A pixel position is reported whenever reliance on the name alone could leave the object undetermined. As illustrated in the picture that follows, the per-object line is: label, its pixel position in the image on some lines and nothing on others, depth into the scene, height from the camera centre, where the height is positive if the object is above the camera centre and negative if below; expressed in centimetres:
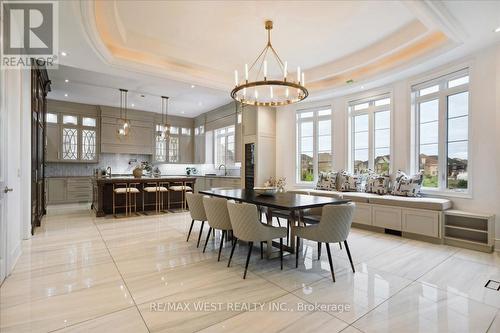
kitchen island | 575 -71
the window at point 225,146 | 809 +64
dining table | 279 -45
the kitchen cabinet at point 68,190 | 739 -80
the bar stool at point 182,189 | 634 -65
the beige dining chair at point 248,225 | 265 -66
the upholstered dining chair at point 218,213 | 313 -62
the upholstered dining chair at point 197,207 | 365 -64
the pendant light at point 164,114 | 689 +183
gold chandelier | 326 +184
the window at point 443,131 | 414 +62
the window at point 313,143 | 626 +57
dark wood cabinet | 425 +46
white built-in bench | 390 -81
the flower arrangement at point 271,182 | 655 -46
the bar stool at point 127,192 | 574 -65
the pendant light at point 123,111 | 641 +178
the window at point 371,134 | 527 +69
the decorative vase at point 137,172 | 620 -22
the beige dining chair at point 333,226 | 258 -65
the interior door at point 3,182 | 241 -19
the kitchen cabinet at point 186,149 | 965 +60
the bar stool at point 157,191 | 621 -68
